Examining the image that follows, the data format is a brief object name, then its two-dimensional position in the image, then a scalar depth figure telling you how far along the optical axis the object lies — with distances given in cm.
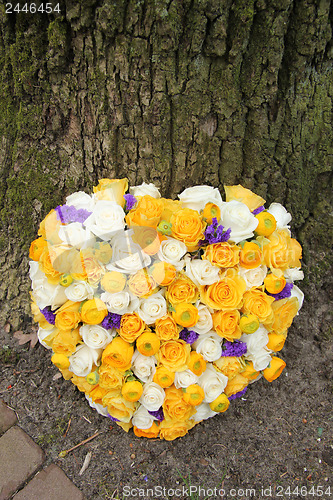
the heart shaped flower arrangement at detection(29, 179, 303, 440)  50
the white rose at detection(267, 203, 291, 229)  60
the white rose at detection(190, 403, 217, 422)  58
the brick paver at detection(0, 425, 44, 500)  55
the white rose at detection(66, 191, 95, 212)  56
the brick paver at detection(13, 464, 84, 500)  54
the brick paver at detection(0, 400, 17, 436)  62
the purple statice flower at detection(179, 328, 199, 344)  53
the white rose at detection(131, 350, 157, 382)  53
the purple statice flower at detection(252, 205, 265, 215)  57
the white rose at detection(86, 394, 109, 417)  60
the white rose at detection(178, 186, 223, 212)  53
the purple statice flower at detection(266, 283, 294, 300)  56
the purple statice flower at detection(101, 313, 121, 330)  51
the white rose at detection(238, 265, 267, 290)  53
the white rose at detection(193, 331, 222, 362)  54
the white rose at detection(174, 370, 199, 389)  53
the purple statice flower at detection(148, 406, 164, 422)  56
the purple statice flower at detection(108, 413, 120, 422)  57
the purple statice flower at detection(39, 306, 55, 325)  55
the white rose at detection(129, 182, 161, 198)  56
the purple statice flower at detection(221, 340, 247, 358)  55
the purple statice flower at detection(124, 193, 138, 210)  53
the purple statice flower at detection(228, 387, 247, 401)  60
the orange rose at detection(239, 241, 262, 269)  51
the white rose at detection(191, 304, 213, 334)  52
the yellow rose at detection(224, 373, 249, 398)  57
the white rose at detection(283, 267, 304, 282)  58
